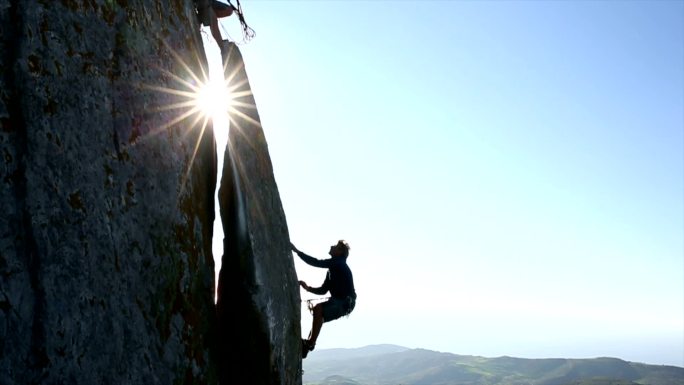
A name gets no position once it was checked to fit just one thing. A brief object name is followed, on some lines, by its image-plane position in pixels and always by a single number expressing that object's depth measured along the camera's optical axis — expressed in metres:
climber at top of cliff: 16.89
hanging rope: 18.19
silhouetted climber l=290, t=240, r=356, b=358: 17.56
